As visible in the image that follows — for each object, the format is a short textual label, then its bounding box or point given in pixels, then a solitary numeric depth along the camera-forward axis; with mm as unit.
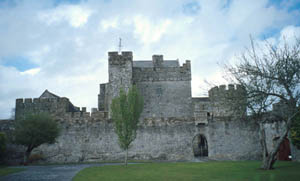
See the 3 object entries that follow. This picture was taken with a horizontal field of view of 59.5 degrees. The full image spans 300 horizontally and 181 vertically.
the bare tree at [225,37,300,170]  13125
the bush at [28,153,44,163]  21902
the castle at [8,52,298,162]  22219
